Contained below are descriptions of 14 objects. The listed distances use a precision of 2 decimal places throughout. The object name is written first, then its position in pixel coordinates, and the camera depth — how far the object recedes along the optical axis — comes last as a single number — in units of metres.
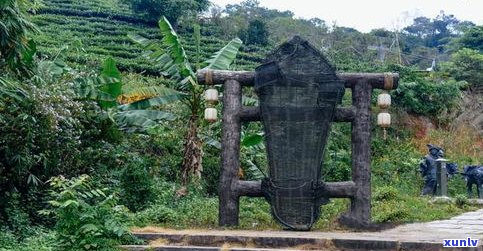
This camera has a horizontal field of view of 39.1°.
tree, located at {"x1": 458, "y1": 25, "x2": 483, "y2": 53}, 30.33
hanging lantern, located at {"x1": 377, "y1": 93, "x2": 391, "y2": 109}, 8.20
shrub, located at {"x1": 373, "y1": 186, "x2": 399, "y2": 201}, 10.75
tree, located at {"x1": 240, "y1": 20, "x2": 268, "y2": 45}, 32.50
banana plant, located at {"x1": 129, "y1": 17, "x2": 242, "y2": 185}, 10.76
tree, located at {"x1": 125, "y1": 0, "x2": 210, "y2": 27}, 30.41
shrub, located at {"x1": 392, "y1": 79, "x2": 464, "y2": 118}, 20.08
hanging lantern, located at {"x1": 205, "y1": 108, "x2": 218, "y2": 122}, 8.46
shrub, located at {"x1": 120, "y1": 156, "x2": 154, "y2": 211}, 9.09
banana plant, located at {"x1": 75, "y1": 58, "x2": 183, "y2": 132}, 10.88
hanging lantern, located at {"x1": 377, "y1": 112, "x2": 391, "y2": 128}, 8.30
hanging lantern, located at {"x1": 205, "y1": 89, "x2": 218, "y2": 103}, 8.27
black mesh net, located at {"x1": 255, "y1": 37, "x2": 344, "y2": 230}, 7.67
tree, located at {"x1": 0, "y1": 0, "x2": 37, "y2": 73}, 7.11
